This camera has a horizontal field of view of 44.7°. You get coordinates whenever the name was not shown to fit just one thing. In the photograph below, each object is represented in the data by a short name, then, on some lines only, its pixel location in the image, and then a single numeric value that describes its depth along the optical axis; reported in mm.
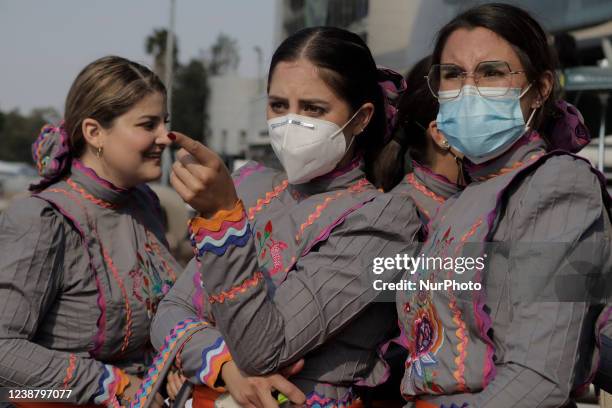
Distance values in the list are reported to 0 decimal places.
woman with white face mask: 1675
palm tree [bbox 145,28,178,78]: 48456
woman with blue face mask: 1563
